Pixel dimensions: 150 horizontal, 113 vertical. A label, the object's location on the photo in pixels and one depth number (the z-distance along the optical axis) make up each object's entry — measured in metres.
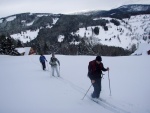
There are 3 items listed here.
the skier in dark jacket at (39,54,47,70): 13.59
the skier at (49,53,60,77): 10.60
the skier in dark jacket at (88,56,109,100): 5.71
